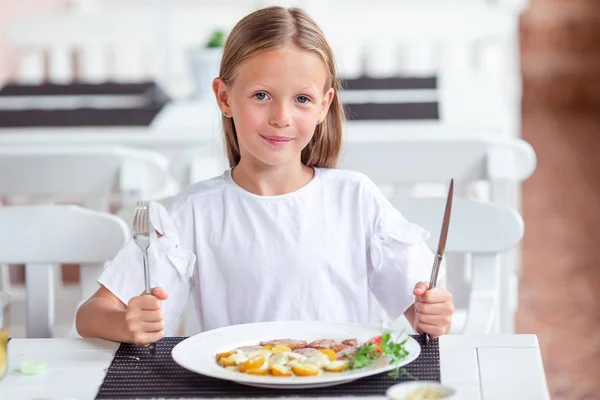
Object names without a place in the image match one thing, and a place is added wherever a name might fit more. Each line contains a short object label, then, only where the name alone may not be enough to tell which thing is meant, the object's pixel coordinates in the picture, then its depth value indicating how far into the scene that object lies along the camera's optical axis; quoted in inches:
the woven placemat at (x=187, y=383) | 69.4
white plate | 68.9
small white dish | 64.6
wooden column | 168.2
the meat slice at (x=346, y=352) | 71.8
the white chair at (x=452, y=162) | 106.0
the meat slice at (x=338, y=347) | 72.9
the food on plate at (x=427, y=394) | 65.0
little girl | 84.5
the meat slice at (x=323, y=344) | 73.4
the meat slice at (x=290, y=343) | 73.5
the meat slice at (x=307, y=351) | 71.9
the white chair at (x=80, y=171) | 105.1
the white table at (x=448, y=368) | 70.4
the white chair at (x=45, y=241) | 90.9
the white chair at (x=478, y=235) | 91.4
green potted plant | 139.4
